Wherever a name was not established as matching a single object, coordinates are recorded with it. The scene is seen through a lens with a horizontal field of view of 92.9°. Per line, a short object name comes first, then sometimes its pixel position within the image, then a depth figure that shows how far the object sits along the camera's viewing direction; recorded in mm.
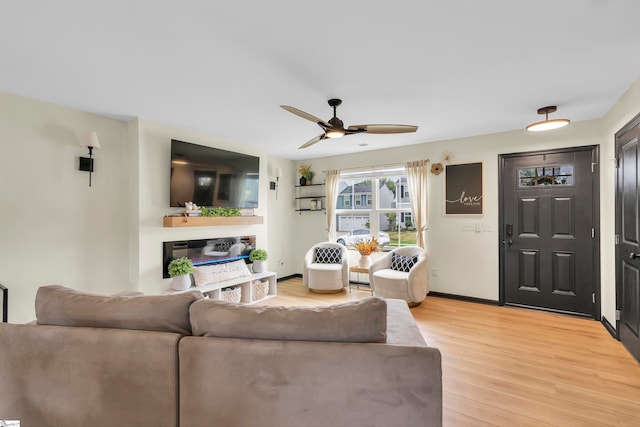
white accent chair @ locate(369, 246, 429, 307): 4062
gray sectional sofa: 1295
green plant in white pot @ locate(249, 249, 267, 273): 4773
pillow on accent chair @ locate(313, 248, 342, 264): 5242
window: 5191
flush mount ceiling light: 3066
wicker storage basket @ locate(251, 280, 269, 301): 4512
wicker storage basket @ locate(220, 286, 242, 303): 4086
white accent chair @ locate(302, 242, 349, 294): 4836
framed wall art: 4383
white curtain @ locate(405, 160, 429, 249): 4793
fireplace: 3836
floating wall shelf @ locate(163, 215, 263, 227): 3719
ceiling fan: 2828
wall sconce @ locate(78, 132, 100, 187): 3176
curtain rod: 5047
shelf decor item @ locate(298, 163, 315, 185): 6023
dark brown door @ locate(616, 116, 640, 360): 2621
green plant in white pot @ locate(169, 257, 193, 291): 3691
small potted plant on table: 4806
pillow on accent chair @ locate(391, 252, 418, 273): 4426
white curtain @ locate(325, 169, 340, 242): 5699
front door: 3715
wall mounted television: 3861
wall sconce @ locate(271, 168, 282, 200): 5441
